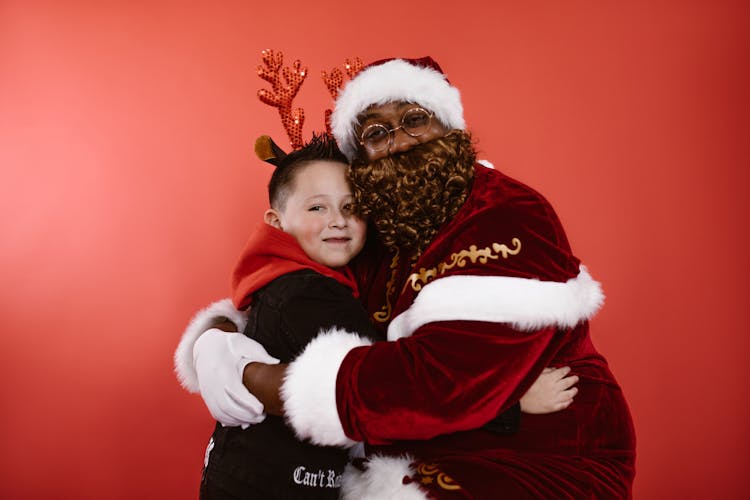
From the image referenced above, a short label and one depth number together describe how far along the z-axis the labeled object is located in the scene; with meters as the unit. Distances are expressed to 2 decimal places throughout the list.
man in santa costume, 1.38
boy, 1.55
